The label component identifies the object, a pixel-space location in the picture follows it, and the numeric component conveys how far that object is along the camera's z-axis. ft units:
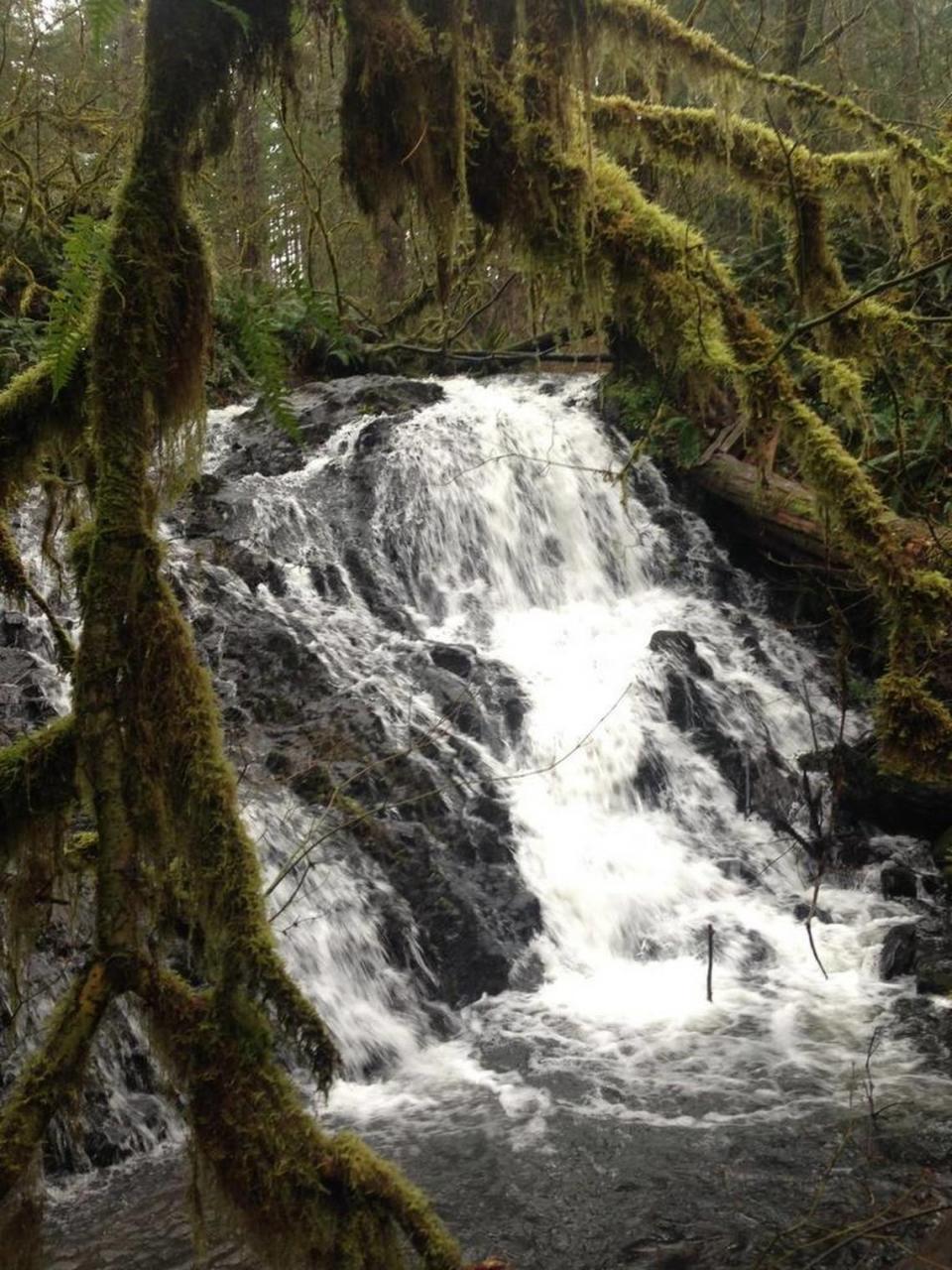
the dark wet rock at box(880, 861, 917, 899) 28.09
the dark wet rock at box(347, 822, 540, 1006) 24.82
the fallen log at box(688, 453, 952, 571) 35.83
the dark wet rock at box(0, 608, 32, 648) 29.55
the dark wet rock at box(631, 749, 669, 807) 31.35
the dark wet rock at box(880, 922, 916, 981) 24.31
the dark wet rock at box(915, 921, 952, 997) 23.21
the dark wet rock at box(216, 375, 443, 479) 42.80
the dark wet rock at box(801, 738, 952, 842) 30.12
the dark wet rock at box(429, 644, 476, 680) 34.19
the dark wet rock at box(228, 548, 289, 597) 35.99
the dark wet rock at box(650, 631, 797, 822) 31.68
